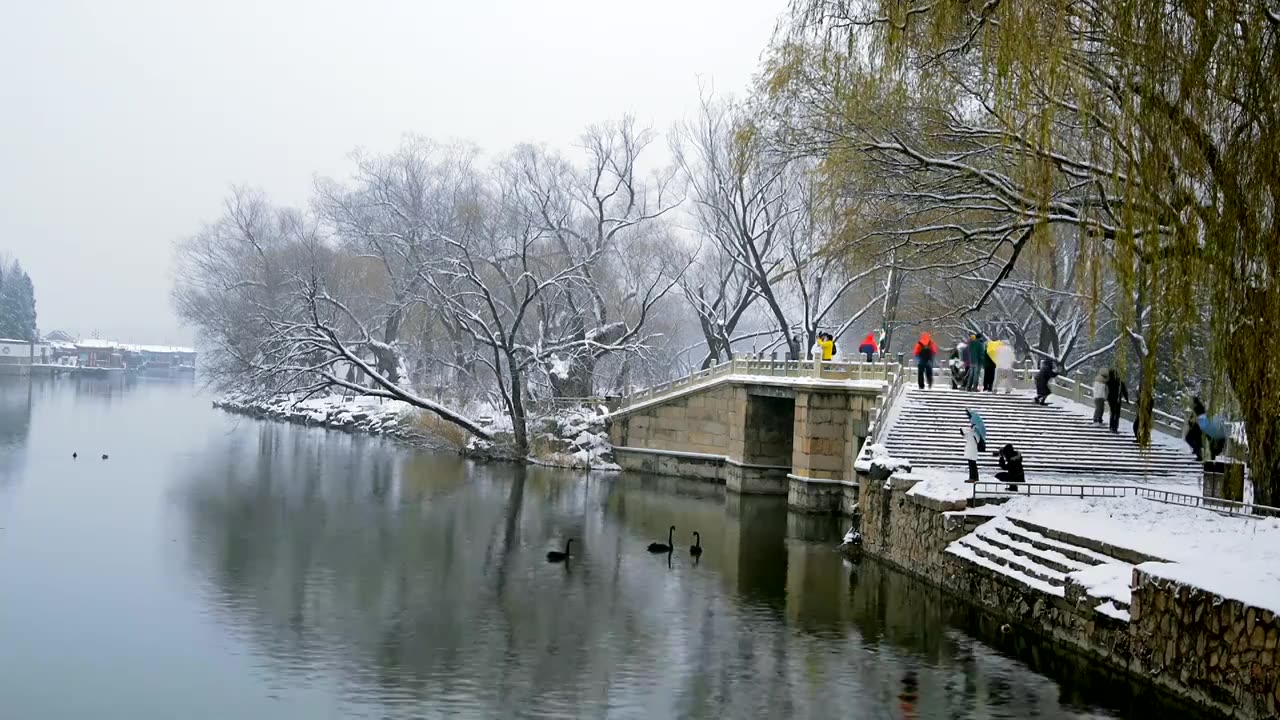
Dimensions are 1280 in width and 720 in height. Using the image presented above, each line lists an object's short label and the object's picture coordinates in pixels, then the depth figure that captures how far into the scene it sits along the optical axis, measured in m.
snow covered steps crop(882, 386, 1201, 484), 23.62
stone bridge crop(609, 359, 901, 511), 28.86
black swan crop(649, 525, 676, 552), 22.60
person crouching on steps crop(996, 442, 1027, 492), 19.64
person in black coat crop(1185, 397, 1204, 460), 23.73
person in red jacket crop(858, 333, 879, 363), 30.41
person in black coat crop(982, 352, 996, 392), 27.97
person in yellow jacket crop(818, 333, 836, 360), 31.26
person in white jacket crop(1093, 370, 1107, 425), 25.52
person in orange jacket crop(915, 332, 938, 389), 26.98
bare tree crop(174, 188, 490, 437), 38.59
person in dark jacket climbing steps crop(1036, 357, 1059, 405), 26.64
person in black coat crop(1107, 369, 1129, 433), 25.09
